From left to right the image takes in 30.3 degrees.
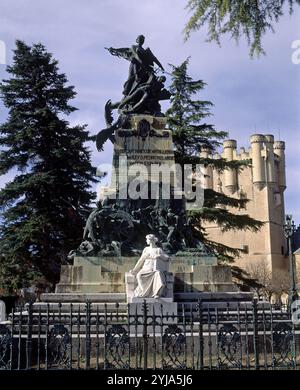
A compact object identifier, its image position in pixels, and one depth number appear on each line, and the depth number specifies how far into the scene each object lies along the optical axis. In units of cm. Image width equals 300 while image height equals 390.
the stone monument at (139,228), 1495
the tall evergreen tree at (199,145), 2682
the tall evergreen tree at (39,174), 2586
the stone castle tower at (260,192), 6581
